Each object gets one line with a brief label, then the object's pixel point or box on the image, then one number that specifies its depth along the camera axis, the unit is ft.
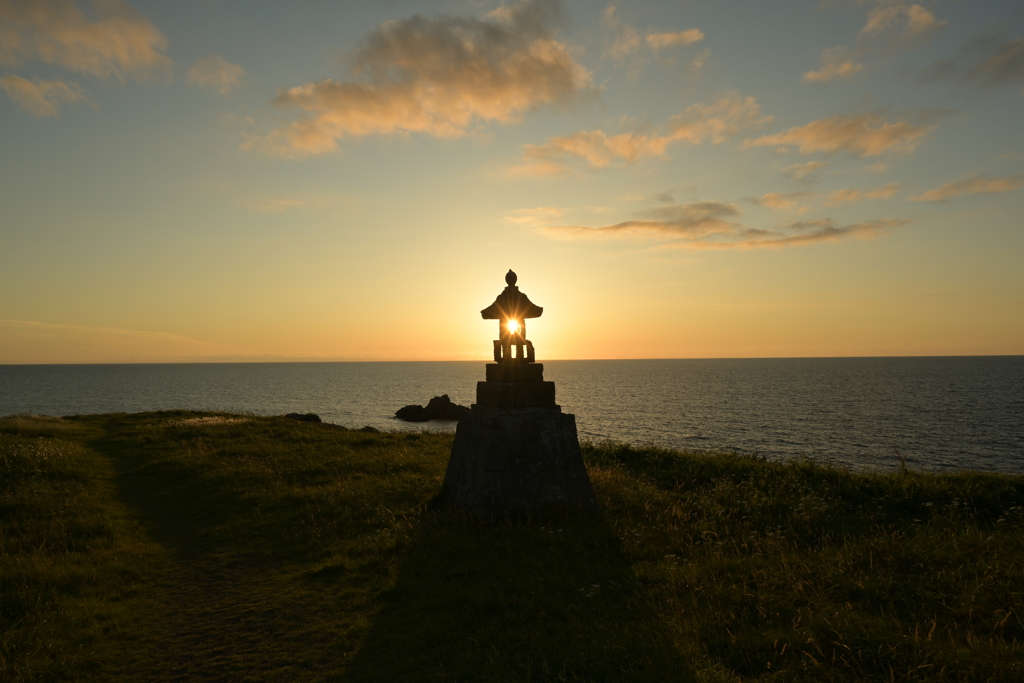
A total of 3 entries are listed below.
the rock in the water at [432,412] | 217.97
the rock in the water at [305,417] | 140.97
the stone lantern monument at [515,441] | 35.04
